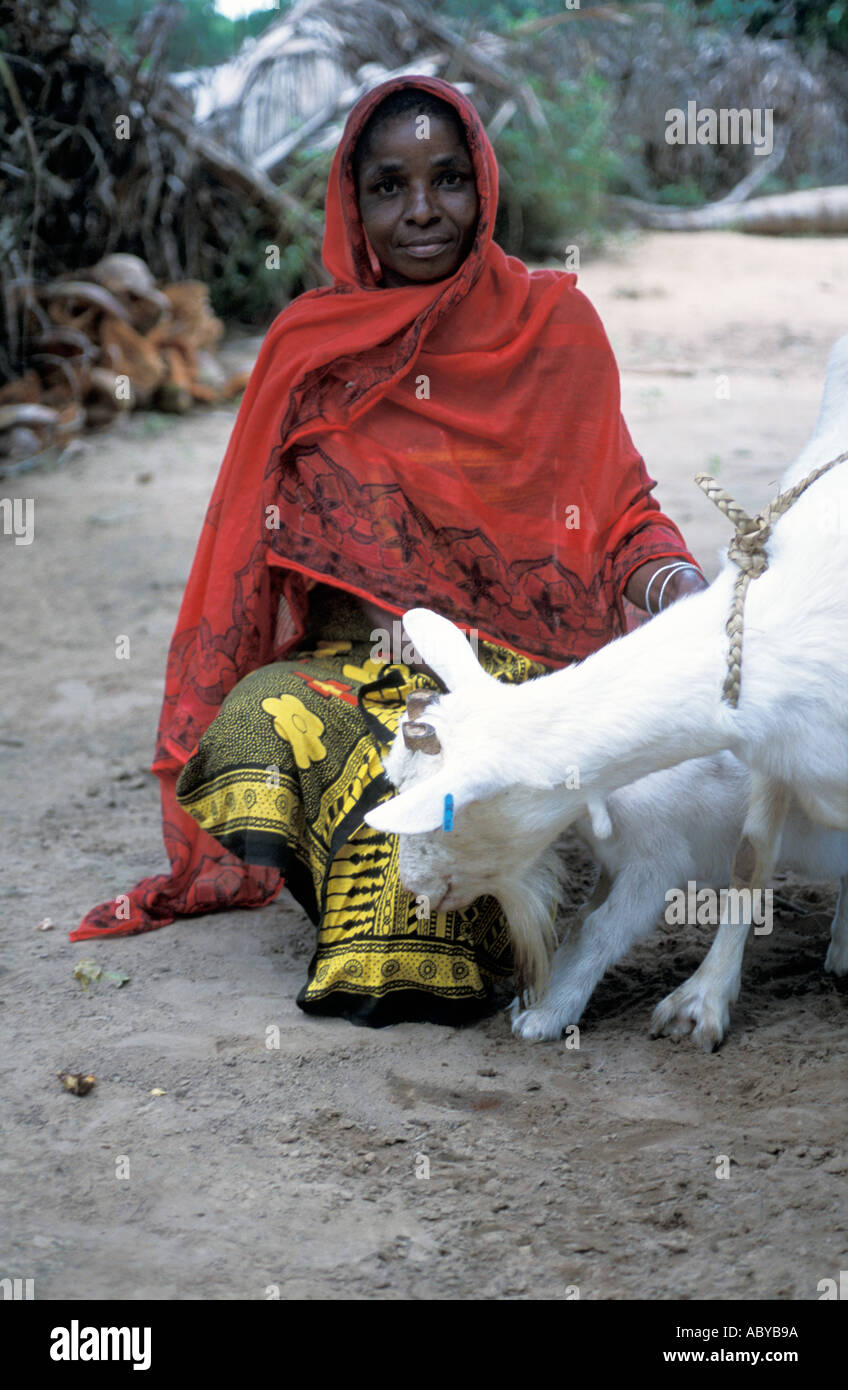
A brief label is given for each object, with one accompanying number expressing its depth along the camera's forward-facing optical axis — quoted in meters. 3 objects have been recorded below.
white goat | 2.08
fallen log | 13.06
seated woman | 2.76
